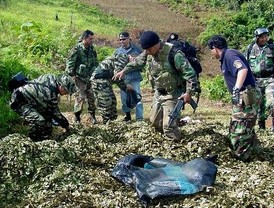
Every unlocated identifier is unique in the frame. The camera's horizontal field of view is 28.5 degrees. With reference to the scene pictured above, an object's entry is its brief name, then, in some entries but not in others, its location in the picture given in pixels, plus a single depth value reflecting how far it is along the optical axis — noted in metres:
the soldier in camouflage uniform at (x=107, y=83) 8.48
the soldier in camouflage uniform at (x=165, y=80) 6.43
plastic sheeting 5.08
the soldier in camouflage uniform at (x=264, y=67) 8.12
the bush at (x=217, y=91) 12.99
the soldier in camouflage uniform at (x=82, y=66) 8.70
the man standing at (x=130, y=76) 8.57
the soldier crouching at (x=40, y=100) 7.02
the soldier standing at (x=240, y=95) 6.04
